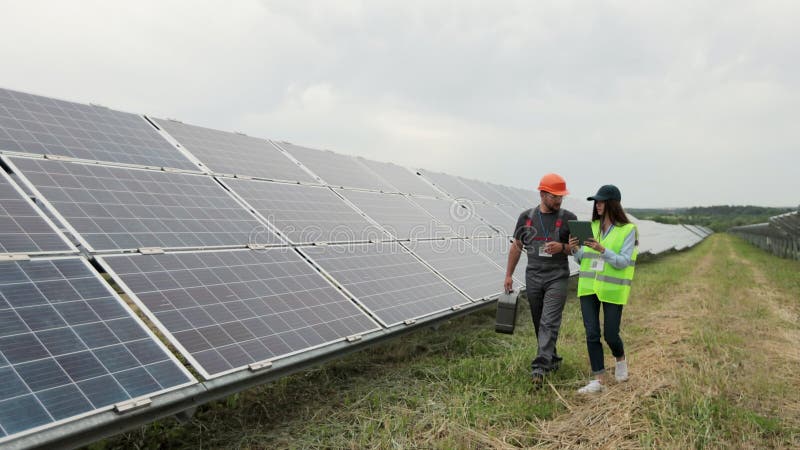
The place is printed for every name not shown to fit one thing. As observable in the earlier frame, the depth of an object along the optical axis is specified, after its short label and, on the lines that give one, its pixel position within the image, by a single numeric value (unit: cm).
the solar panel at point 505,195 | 1762
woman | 566
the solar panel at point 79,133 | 564
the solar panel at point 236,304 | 436
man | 611
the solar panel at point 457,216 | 1107
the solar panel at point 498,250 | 1039
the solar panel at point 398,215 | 890
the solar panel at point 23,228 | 414
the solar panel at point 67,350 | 321
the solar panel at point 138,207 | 491
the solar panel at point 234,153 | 766
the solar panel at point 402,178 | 1202
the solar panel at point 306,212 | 690
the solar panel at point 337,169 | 982
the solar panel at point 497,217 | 1330
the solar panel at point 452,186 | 1421
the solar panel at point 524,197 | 1916
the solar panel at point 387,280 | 636
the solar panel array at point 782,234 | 3133
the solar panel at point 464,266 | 836
